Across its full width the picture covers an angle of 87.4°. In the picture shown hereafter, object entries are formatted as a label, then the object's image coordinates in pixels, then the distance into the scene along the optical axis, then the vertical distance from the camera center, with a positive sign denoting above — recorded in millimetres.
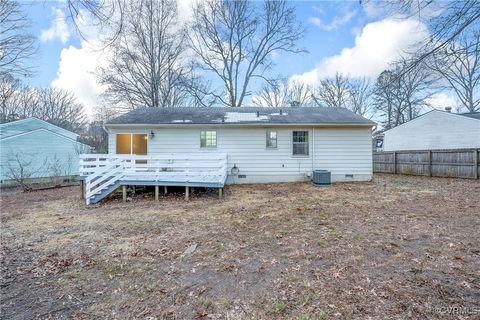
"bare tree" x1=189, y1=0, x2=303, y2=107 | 21500 +10931
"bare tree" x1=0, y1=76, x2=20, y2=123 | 19662 +5215
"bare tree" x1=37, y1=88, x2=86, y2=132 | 27016 +5794
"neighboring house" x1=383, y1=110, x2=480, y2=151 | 16500 +2121
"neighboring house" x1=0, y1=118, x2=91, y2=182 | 15117 +762
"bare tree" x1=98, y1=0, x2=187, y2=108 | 20094 +8116
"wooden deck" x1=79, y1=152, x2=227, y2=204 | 8699 -504
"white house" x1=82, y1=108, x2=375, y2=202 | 11953 +724
